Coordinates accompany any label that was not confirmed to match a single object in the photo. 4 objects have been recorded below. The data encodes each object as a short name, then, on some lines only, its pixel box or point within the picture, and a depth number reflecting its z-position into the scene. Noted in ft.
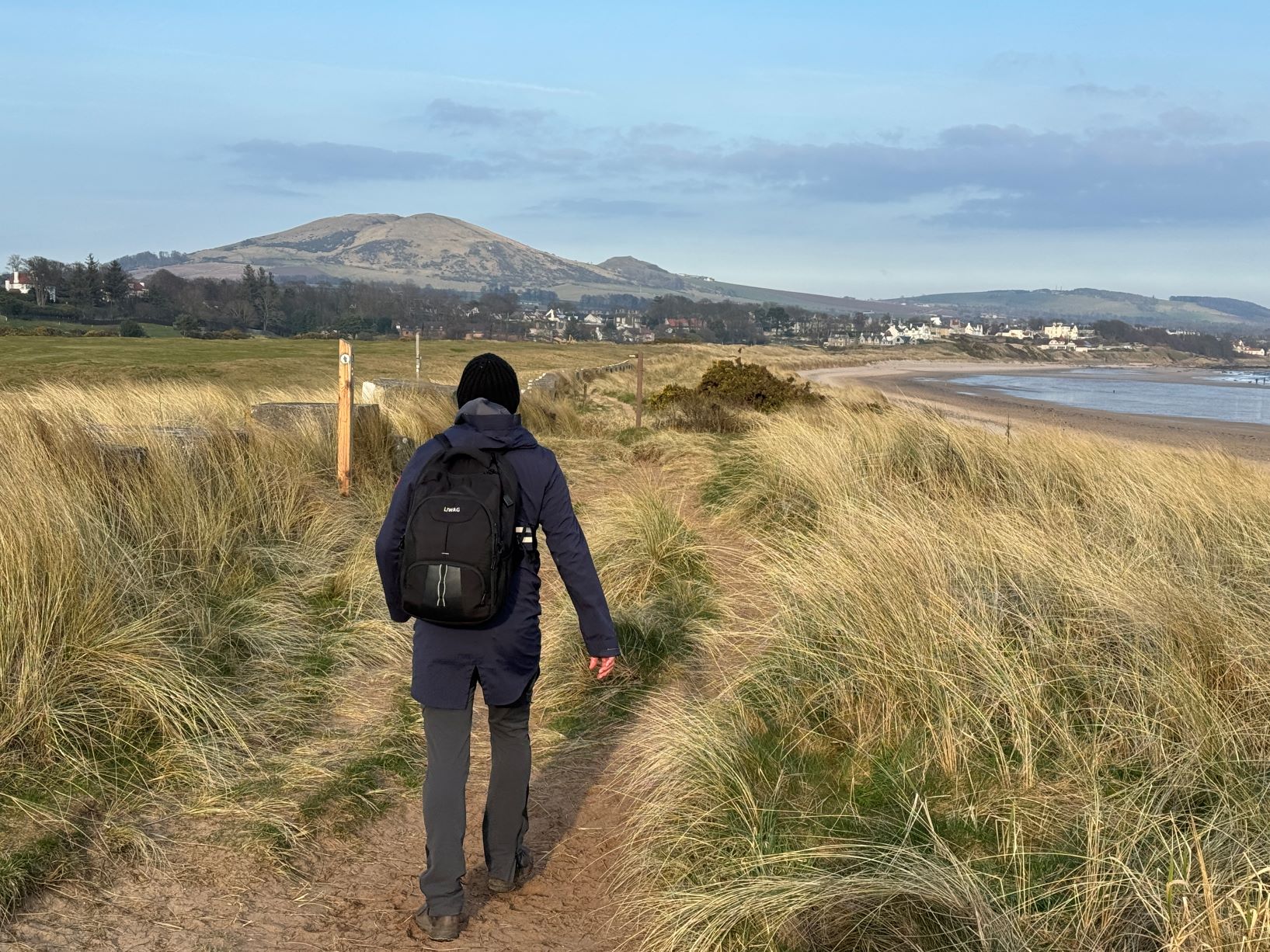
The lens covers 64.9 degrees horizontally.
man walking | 9.60
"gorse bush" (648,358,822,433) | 56.54
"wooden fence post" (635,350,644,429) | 59.47
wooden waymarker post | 30.42
